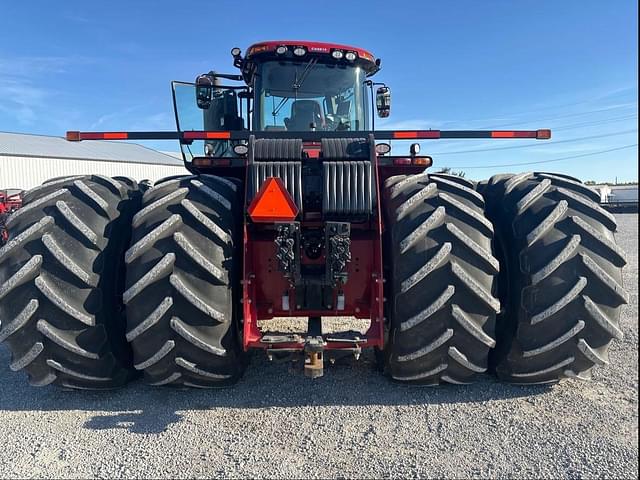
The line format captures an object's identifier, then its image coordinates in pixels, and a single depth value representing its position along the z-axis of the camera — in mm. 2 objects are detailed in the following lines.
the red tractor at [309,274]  2783
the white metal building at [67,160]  28156
